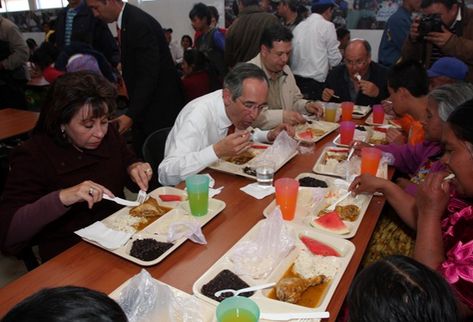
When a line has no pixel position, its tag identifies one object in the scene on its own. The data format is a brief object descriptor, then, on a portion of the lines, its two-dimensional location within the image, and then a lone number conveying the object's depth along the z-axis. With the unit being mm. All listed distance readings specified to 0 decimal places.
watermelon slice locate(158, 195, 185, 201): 1675
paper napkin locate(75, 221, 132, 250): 1339
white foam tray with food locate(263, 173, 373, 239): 1465
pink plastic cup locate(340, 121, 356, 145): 2393
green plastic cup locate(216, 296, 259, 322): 926
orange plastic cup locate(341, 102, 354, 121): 2908
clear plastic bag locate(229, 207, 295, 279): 1218
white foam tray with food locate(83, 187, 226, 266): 1329
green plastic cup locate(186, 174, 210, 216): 1510
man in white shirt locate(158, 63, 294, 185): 1862
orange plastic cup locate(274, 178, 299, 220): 1521
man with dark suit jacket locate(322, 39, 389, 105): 3365
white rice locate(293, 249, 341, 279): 1220
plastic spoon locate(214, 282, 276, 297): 1099
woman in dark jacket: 1421
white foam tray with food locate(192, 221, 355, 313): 1074
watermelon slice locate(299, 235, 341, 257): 1314
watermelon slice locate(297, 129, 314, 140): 2492
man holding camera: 2887
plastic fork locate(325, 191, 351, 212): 1623
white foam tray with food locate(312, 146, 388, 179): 1978
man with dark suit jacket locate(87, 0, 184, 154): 2680
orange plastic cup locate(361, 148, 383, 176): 1900
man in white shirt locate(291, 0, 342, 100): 3979
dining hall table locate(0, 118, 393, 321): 1151
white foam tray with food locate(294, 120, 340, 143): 2496
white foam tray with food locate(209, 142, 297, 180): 1941
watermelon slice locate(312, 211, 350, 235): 1446
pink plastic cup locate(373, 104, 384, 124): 2863
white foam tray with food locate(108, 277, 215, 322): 1012
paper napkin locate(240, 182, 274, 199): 1735
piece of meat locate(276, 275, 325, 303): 1096
